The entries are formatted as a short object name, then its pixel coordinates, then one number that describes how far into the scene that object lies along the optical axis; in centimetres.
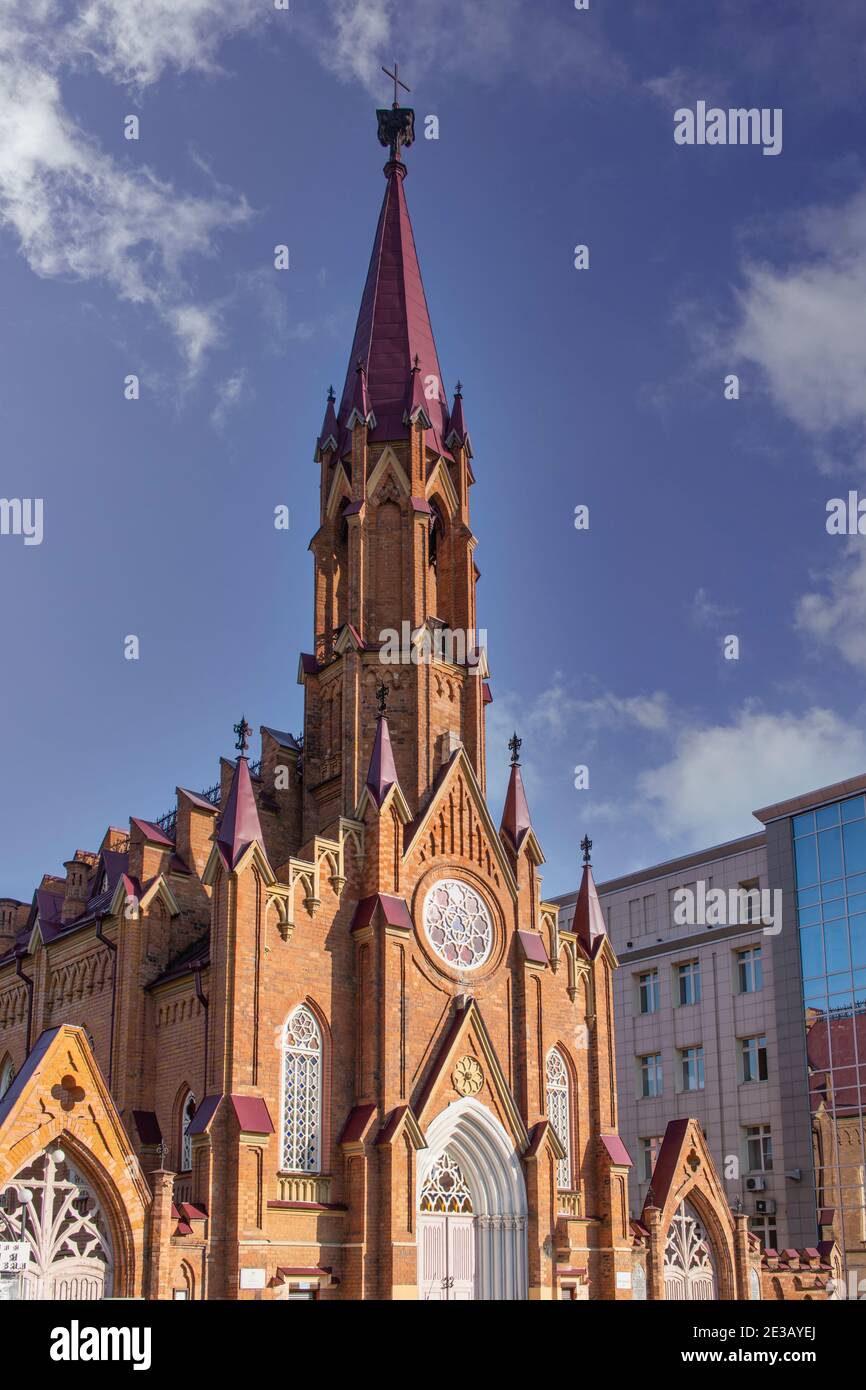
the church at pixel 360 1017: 2880
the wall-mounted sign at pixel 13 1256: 2288
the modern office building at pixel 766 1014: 5106
